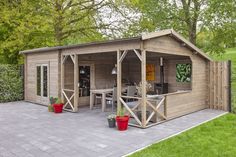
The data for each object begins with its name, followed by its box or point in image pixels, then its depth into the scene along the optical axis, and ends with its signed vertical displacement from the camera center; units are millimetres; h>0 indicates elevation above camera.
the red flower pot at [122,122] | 5018 -1192
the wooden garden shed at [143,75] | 5602 +99
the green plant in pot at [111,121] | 5263 -1222
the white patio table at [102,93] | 7157 -653
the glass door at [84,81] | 8094 -159
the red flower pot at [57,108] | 7039 -1135
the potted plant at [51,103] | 7237 -995
